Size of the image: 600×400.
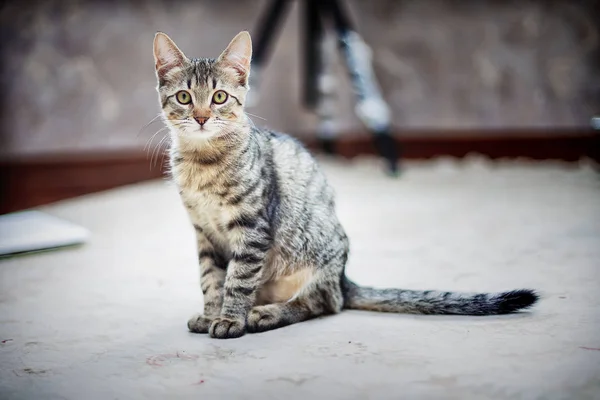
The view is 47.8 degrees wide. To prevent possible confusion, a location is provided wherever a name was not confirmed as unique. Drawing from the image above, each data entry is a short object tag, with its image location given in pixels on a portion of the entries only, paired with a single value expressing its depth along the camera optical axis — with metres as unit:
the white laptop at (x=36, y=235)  2.10
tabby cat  1.39
